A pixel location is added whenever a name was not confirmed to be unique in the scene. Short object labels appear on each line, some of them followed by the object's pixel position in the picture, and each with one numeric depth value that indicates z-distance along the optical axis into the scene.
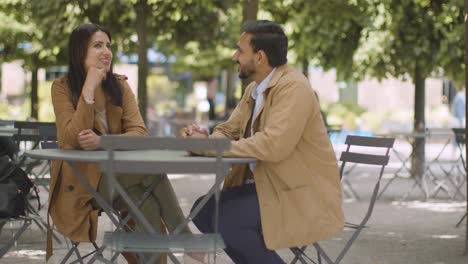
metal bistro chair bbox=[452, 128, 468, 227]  11.16
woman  5.64
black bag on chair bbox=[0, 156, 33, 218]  5.96
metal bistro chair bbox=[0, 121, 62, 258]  7.71
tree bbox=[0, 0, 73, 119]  15.72
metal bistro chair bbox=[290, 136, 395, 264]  5.89
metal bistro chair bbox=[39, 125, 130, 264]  5.89
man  5.12
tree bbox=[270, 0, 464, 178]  15.39
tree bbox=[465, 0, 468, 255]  8.26
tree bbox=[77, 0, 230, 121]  14.91
